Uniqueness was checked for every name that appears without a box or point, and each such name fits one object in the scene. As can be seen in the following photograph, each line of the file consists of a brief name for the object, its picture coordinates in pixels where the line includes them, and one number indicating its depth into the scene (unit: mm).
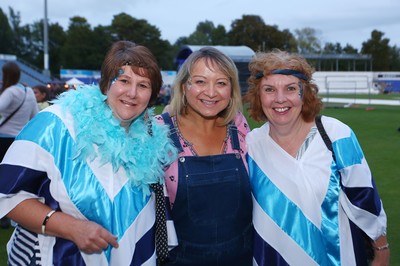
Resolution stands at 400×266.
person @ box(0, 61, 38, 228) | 5598
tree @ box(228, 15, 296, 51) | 68812
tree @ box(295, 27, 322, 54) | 80375
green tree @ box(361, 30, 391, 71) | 77000
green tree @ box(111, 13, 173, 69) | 63472
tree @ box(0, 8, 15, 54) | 62469
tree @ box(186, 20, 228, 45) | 84500
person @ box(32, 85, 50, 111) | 7785
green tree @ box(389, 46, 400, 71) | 79525
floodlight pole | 29312
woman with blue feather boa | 1968
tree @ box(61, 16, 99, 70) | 59188
